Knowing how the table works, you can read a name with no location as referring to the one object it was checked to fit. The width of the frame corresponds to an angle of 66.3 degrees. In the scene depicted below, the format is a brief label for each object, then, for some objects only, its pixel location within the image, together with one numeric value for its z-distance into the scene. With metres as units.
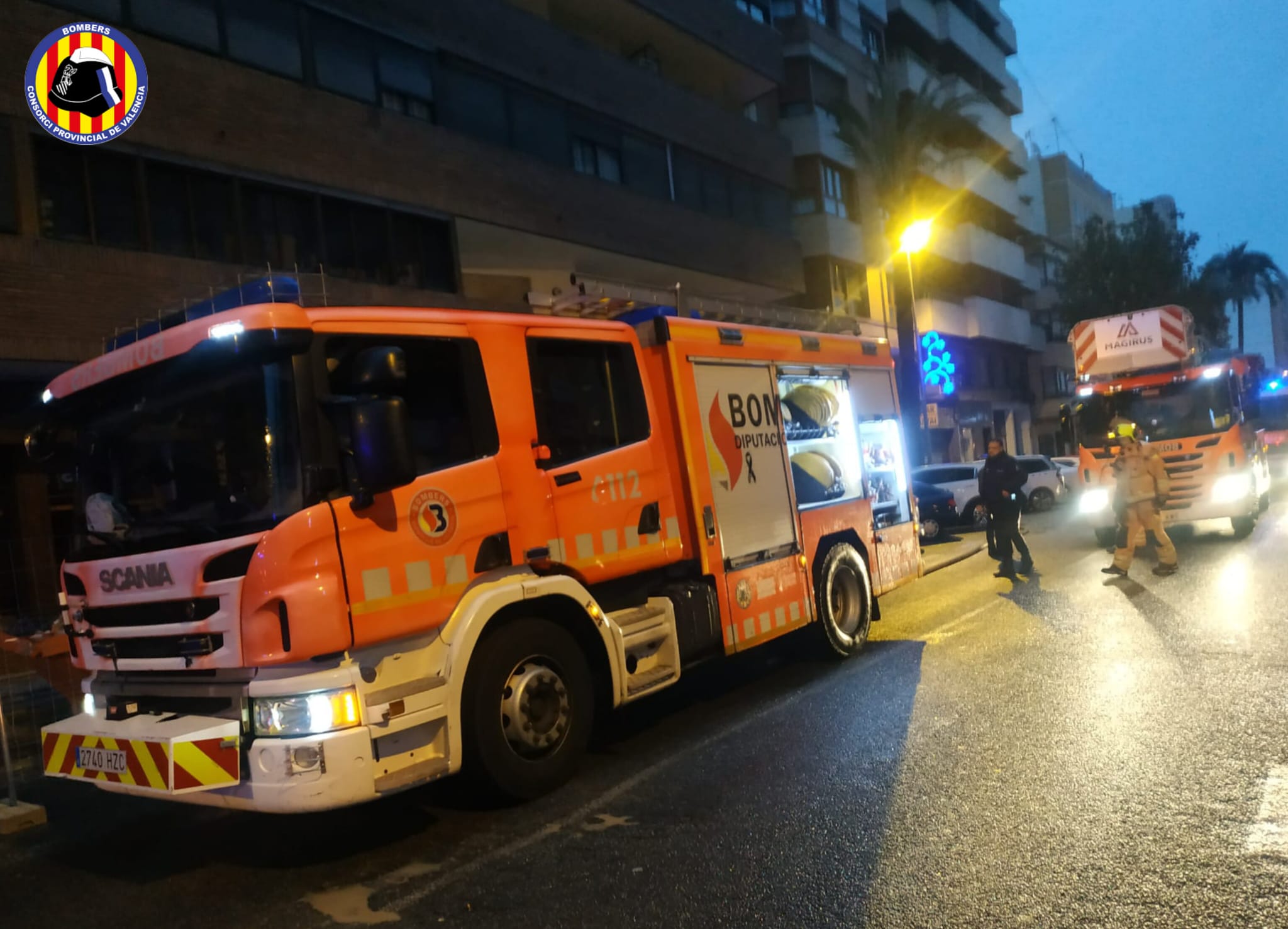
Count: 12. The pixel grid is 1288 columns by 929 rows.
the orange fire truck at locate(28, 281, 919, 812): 4.36
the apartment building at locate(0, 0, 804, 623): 11.93
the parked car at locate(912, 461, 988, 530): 19.81
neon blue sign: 22.39
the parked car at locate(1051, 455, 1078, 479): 25.66
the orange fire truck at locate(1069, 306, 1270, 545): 13.82
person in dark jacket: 12.32
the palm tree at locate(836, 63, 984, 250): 23.11
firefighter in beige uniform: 11.24
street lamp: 18.17
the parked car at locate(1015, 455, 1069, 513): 23.91
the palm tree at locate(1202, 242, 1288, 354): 55.22
